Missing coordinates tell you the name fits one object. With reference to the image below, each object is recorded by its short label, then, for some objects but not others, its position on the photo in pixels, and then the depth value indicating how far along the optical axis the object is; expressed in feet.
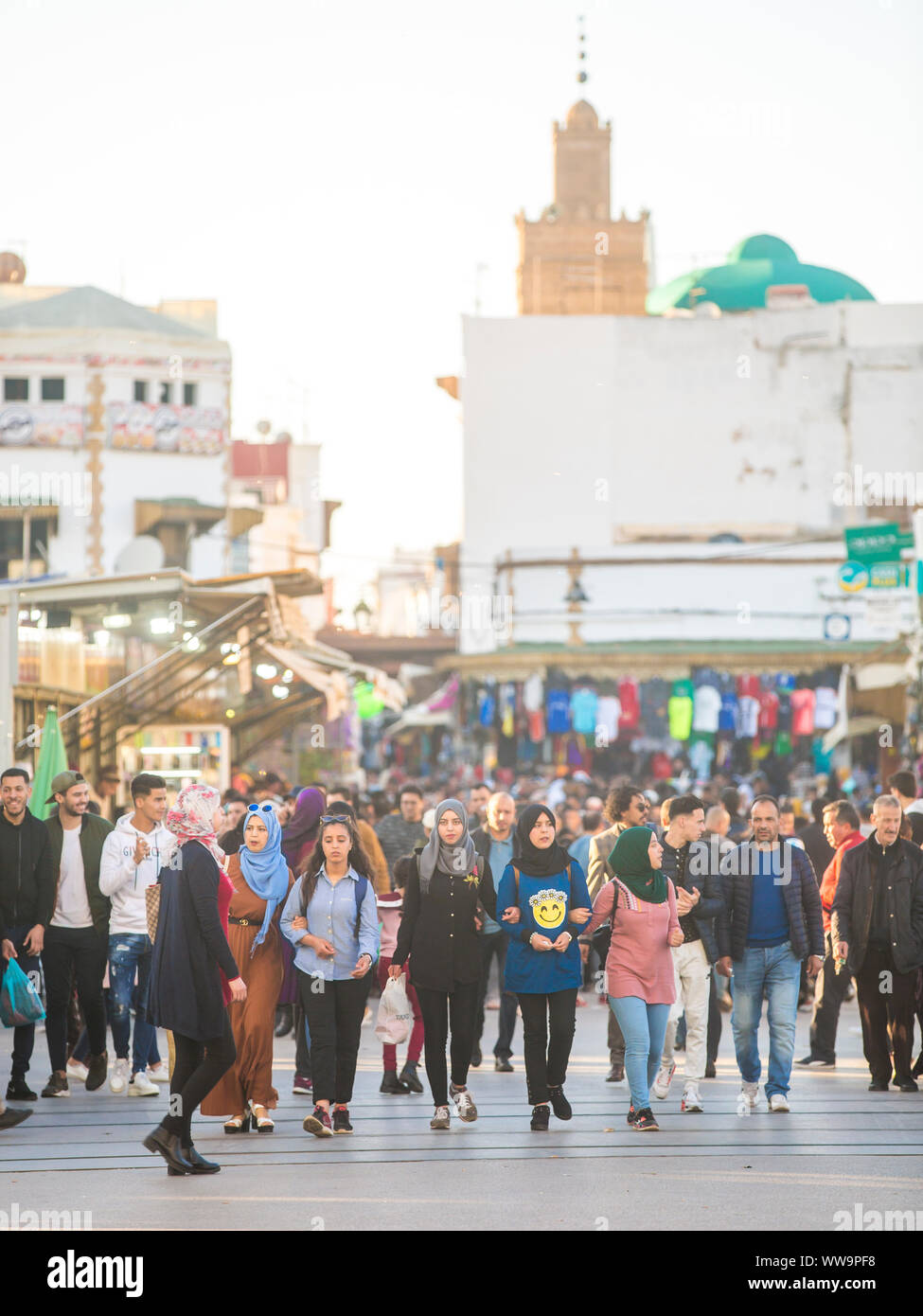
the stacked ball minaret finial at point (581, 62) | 202.41
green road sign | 85.30
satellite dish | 101.96
